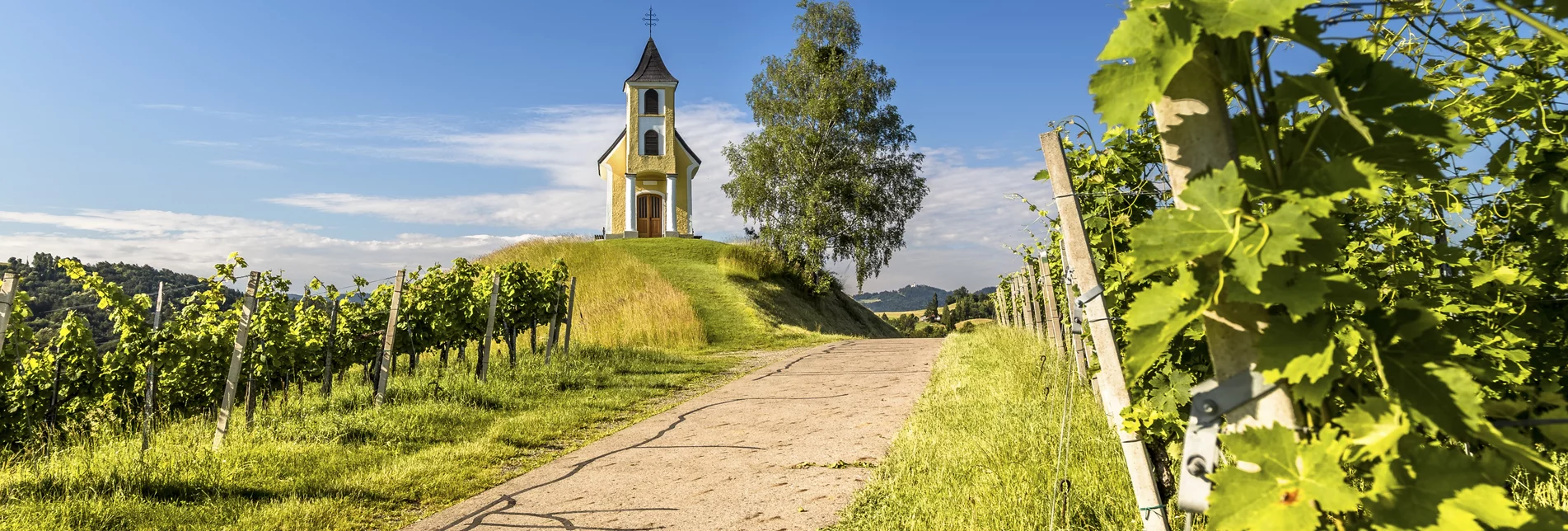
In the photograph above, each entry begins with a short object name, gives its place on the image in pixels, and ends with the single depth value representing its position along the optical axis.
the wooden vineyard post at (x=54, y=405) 6.48
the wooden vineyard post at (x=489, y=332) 10.41
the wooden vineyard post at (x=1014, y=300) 15.20
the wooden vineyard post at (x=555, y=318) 12.39
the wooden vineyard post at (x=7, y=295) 5.37
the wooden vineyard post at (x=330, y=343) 8.98
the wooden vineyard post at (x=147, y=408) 6.25
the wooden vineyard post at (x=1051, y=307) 7.68
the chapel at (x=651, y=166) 33.12
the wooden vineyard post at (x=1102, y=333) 2.64
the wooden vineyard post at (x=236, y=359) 6.72
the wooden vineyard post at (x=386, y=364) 8.51
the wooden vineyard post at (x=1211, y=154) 1.06
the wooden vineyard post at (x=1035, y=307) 10.92
